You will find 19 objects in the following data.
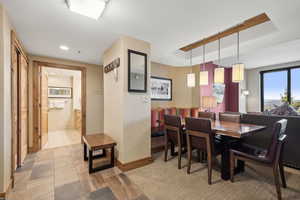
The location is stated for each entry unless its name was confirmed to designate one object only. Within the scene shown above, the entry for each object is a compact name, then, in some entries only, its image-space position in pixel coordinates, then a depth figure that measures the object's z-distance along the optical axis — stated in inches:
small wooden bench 85.3
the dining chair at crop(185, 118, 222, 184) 73.4
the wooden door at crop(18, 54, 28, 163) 94.7
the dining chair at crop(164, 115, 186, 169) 91.6
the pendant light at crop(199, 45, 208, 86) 107.0
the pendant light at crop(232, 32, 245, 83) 90.6
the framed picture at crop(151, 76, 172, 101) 158.1
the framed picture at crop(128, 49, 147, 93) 92.9
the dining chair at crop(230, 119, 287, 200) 59.4
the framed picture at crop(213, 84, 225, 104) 195.6
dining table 70.6
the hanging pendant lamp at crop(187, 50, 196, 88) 114.3
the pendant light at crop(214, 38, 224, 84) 99.3
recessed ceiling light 106.3
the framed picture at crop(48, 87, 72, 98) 215.6
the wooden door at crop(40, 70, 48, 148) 166.6
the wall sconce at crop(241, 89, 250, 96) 227.0
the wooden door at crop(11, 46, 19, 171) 75.2
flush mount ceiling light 58.6
